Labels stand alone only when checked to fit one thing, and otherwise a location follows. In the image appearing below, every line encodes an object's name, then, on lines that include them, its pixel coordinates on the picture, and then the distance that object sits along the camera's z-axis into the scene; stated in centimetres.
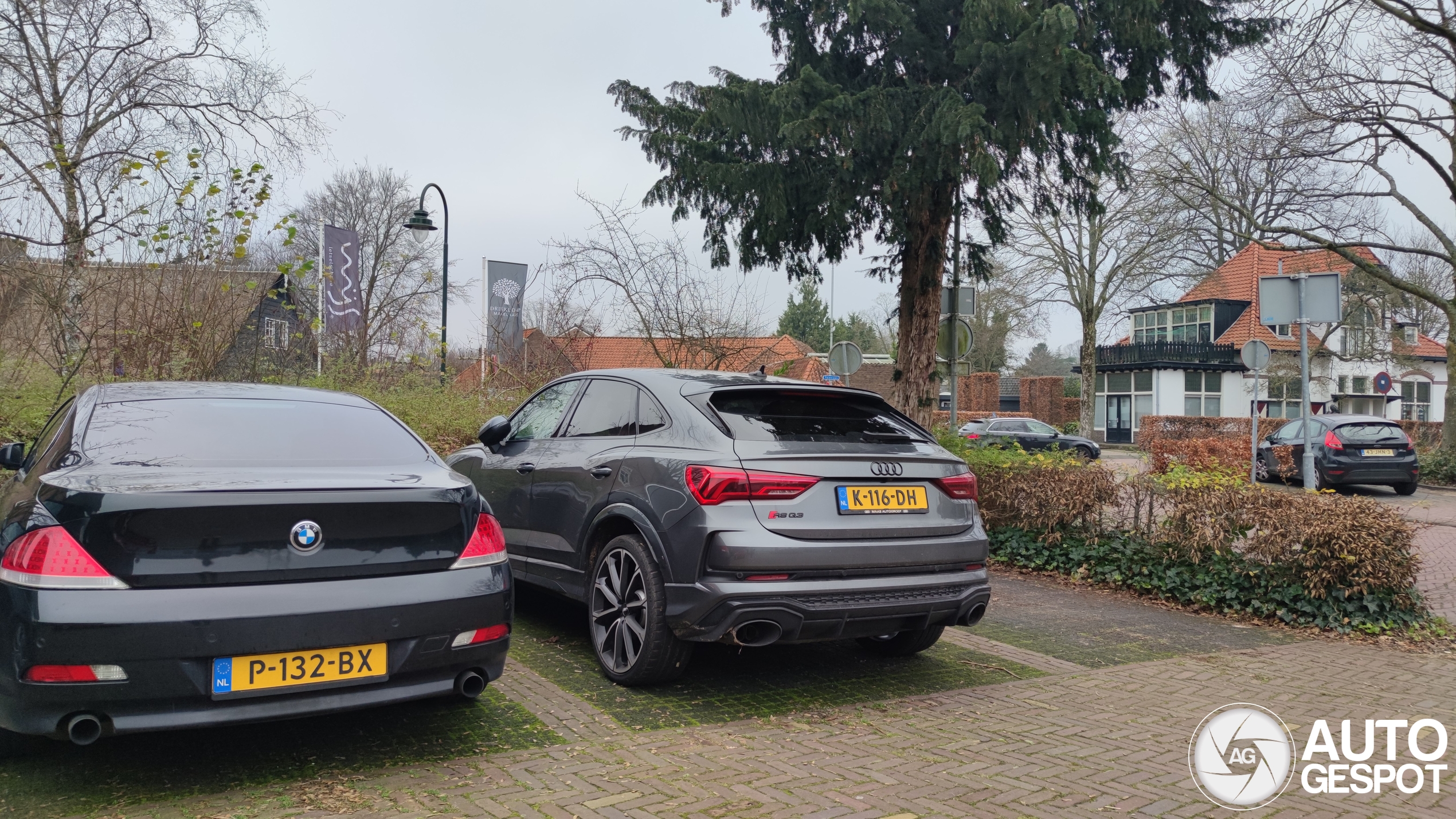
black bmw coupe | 309
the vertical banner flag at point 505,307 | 1438
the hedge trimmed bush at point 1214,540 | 661
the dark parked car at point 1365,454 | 1823
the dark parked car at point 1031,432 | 3175
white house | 4291
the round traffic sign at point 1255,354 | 1660
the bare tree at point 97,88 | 1245
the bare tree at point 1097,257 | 3434
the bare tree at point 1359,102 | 1424
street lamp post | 1831
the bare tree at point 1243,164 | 1938
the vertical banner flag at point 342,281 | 1331
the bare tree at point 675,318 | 1315
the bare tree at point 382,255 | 1352
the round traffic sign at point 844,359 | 1503
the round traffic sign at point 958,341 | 1338
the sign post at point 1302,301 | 1057
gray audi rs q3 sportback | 438
